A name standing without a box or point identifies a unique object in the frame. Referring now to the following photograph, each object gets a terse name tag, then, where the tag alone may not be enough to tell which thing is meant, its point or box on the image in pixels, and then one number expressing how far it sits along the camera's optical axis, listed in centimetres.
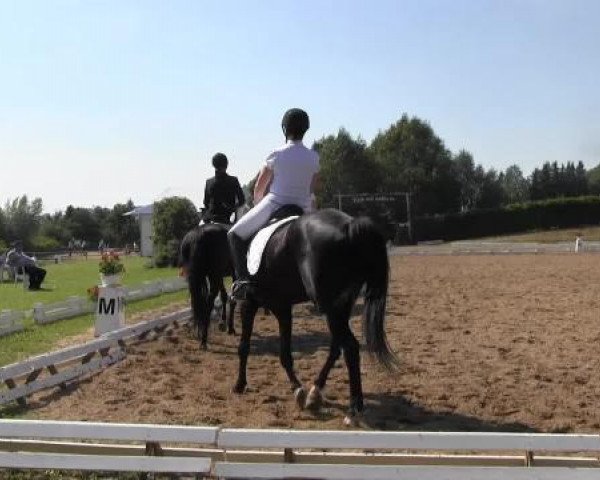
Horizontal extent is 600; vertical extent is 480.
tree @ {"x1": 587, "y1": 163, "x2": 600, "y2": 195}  10114
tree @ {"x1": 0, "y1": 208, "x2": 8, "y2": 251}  7334
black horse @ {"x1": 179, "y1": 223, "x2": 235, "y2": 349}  922
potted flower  1082
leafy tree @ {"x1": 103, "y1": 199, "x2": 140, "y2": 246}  9281
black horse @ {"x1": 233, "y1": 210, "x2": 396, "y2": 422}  524
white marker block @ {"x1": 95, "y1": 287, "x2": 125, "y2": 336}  981
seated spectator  2061
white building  4847
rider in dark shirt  959
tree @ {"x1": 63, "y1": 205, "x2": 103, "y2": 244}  10506
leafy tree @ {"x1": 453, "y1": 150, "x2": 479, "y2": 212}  8374
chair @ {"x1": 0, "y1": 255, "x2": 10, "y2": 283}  2563
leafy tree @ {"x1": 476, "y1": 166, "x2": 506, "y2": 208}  8431
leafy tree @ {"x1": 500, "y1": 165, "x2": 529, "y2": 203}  9412
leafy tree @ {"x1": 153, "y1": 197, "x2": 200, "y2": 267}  3181
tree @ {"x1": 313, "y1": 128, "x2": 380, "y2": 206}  7012
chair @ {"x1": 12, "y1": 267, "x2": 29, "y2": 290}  2042
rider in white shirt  637
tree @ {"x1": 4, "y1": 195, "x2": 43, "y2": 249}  7862
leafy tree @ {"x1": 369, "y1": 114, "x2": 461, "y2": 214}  7194
